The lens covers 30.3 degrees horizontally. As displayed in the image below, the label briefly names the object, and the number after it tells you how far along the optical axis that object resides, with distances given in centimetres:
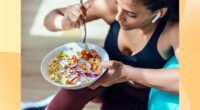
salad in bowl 136
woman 134
